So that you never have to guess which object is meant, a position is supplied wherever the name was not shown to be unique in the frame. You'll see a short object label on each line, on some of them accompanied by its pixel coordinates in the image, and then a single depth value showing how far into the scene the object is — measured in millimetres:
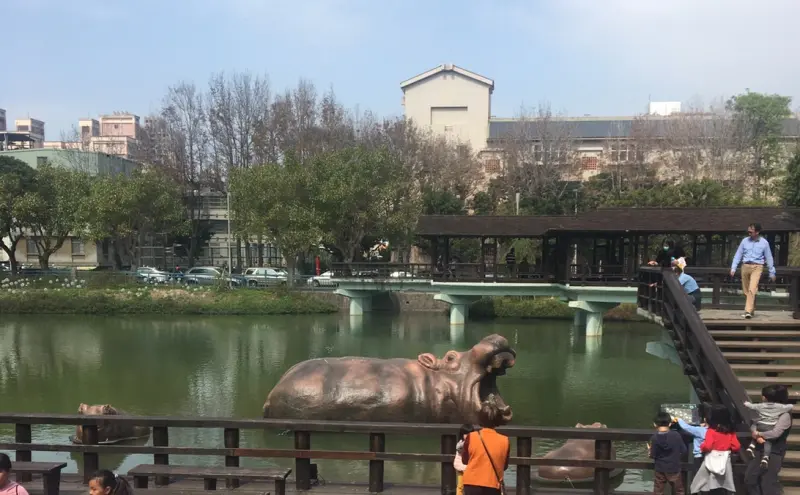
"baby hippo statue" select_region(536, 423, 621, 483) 9742
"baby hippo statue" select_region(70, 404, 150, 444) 11469
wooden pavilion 23469
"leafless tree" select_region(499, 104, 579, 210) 44000
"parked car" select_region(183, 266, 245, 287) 36747
